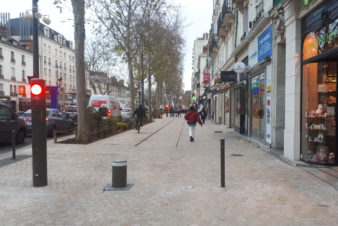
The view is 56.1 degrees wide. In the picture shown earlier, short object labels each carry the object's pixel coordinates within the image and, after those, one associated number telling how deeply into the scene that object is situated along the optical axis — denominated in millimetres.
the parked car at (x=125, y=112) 36609
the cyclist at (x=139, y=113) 19938
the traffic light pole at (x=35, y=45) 6371
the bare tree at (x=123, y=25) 22078
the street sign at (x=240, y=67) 14945
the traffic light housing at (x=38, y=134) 6293
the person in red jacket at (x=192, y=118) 14648
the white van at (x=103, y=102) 26094
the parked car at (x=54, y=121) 16441
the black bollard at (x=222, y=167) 6197
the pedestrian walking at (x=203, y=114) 29928
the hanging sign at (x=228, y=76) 17672
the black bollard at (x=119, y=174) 6199
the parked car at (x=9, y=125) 12336
